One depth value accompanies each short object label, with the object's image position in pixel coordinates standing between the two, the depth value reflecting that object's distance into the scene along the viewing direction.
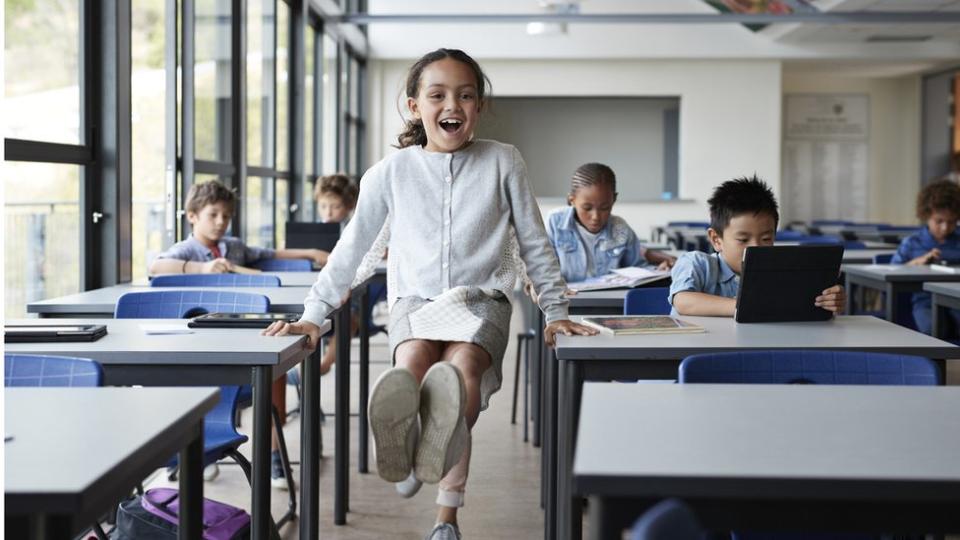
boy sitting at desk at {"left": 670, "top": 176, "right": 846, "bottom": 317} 3.01
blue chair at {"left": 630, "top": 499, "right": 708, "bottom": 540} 0.93
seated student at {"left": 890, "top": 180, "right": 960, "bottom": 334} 5.47
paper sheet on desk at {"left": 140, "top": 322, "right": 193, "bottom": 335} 2.52
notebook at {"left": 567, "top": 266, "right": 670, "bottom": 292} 3.63
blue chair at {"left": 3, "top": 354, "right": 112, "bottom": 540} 1.85
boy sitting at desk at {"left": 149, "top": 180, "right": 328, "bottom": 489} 4.16
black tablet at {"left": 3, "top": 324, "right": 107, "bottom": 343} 2.38
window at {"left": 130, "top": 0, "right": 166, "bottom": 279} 4.63
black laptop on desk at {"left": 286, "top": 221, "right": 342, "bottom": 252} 5.65
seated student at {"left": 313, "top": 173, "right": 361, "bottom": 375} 5.95
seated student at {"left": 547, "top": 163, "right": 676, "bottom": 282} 4.31
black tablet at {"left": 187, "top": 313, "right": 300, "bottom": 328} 2.60
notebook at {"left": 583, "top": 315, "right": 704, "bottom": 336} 2.51
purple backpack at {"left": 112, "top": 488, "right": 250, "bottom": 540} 2.42
